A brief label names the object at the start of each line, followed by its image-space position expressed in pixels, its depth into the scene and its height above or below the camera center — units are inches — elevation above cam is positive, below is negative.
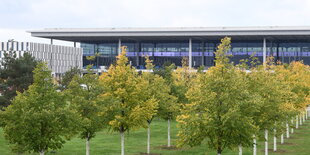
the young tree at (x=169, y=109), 1827.9 -73.9
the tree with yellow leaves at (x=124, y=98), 1466.5 -30.8
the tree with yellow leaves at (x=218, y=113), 1079.0 -51.7
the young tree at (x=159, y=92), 1786.4 -16.7
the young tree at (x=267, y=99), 1402.6 -30.7
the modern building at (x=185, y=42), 4493.1 +416.9
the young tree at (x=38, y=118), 1125.7 -66.1
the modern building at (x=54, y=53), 6053.2 +389.1
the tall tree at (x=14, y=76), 2263.8 +43.3
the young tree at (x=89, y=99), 1363.2 -31.4
